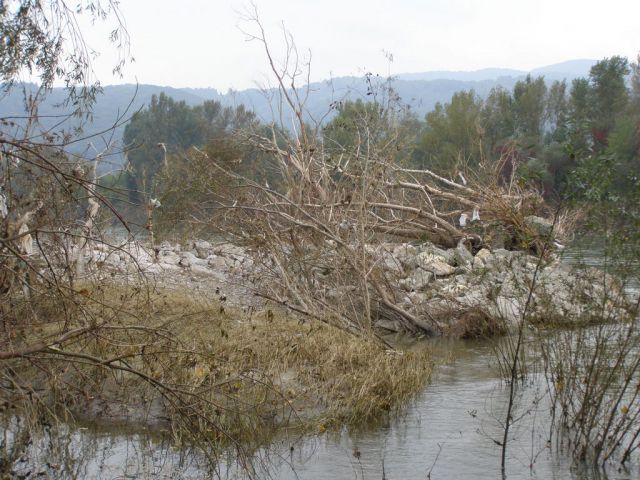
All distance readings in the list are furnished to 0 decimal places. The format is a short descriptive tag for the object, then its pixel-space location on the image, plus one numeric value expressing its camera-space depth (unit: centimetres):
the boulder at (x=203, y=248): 1627
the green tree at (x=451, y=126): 3812
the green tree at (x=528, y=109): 4350
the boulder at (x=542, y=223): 1395
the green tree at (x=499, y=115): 4128
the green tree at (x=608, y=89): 4006
